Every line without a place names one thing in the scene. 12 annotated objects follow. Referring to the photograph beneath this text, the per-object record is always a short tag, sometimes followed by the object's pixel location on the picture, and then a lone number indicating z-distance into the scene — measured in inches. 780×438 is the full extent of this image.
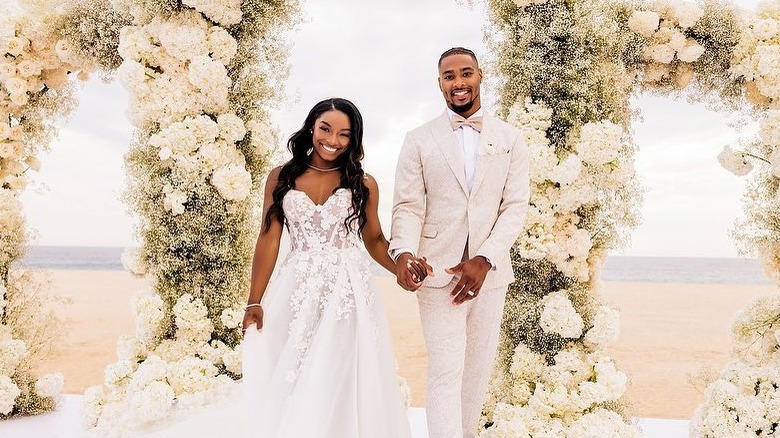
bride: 119.6
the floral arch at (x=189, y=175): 168.9
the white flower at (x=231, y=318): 171.9
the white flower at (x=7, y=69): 199.3
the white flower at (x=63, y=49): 191.5
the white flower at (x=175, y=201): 168.9
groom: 122.8
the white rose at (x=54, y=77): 207.2
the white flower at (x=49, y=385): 204.1
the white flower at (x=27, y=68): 199.5
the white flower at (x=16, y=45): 196.3
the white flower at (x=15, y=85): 198.4
